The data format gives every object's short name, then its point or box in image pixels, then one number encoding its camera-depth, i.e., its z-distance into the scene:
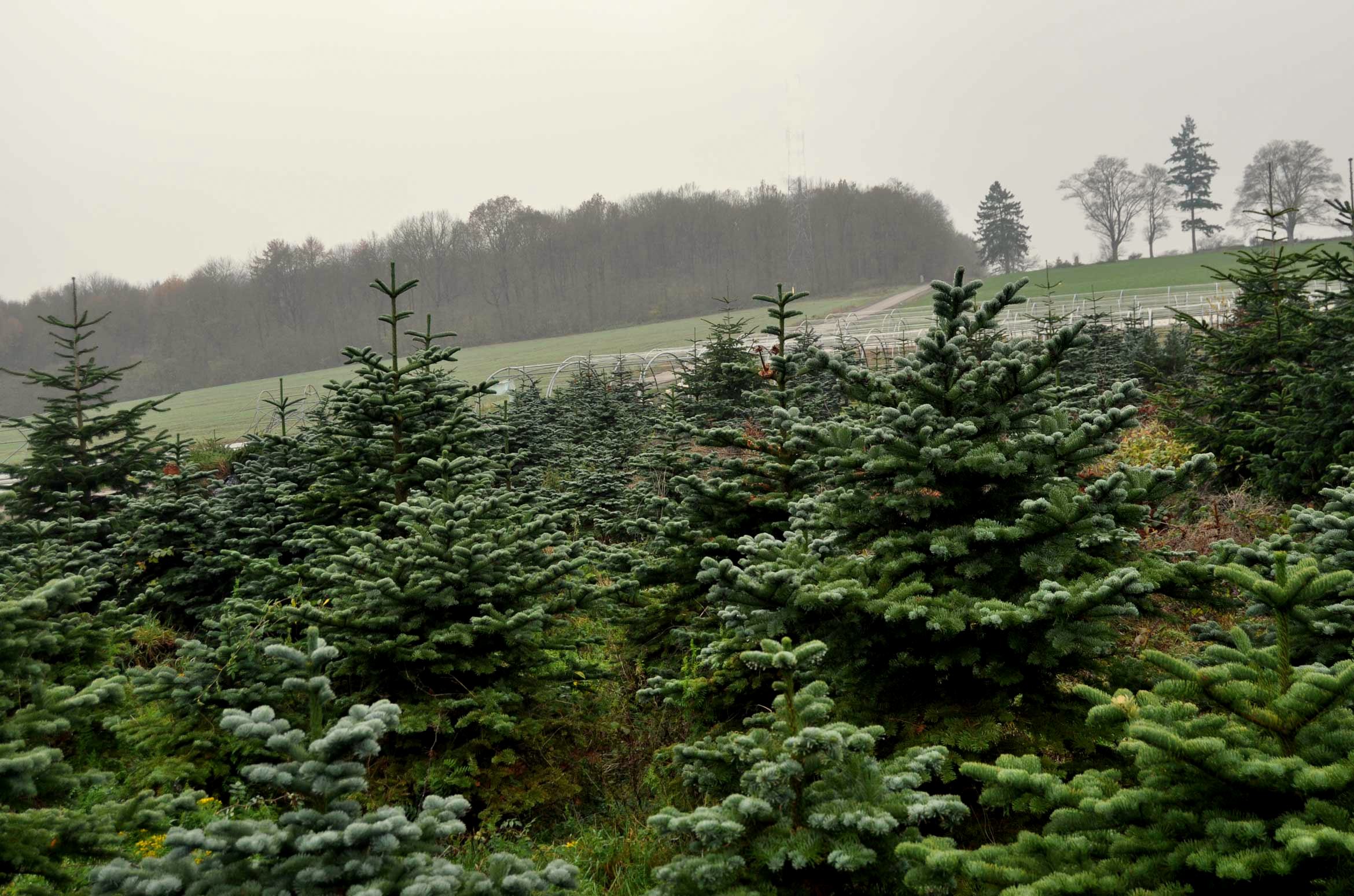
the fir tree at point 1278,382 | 7.39
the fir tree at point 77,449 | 9.08
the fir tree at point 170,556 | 7.61
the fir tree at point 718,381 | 11.24
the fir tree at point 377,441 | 7.15
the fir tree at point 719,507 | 5.28
